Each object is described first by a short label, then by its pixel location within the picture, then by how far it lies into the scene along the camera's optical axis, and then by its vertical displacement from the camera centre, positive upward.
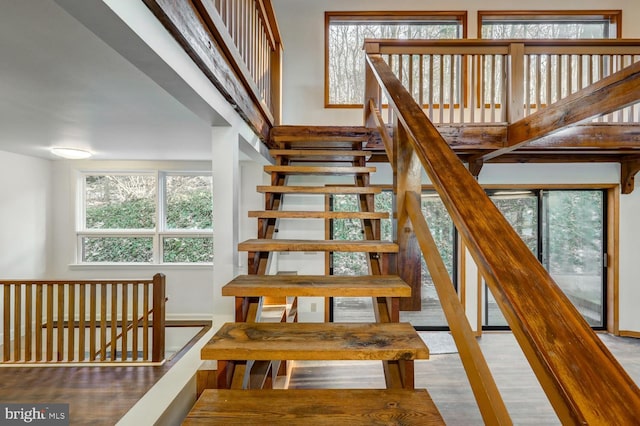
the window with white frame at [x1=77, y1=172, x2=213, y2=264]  4.64 -0.11
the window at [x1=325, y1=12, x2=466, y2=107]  4.38 +2.39
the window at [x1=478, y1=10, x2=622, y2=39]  4.31 +2.51
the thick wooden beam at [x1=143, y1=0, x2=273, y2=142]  1.12 +0.68
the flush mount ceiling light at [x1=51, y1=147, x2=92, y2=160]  3.50 +0.62
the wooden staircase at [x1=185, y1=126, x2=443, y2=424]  0.92 -0.45
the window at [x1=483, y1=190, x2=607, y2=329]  4.16 -0.28
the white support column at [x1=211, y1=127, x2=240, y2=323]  1.91 -0.01
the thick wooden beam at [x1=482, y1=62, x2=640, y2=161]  1.54 +0.62
